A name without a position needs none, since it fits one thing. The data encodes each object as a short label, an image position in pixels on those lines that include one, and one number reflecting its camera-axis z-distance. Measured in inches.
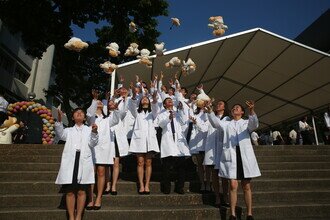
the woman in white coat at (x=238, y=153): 171.8
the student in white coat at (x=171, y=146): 209.5
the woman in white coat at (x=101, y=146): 182.9
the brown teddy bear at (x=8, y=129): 304.2
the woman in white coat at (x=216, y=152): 194.5
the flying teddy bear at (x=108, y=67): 269.3
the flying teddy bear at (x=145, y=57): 302.2
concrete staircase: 179.3
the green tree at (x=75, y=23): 509.7
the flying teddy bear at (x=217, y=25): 284.7
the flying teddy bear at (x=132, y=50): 280.7
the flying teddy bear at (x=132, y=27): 293.6
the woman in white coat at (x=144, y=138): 206.1
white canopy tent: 383.2
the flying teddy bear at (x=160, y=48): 290.0
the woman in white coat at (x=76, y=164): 160.2
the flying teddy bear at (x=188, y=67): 284.2
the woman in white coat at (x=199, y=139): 220.2
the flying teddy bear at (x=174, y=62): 297.6
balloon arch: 417.1
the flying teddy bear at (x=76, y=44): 244.8
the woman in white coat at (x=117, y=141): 202.4
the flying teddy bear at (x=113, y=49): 266.1
